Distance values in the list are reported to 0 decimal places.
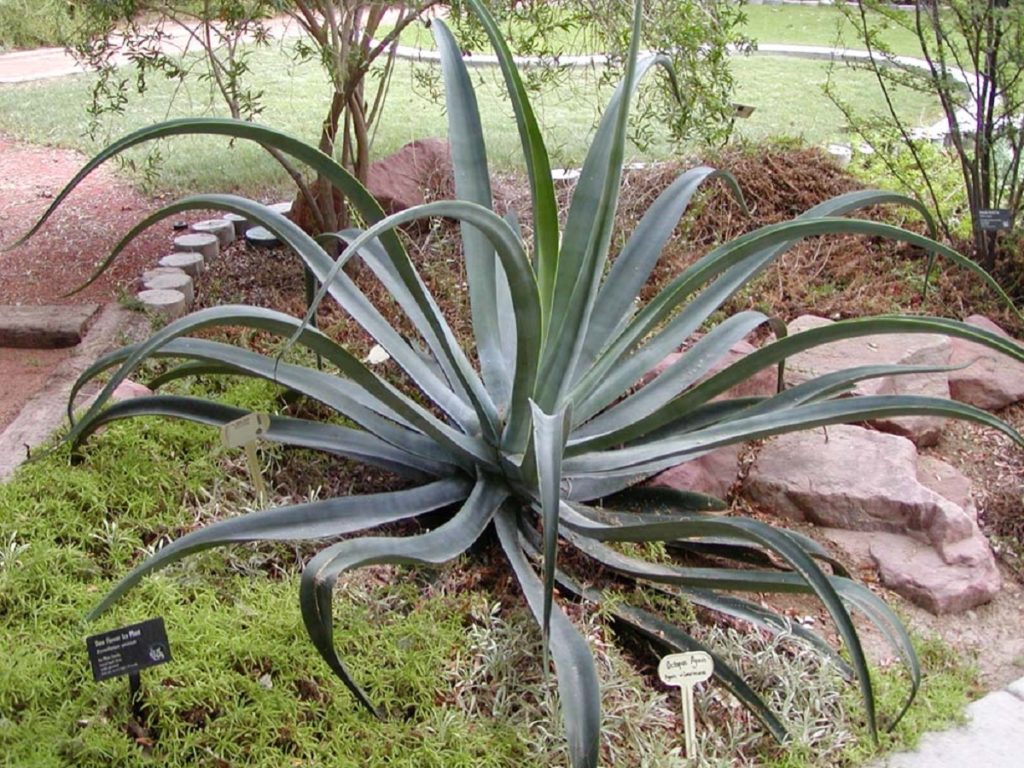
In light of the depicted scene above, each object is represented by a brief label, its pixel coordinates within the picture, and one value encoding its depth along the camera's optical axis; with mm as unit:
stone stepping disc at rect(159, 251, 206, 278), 3955
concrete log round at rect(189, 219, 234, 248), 4316
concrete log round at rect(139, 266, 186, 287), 3797
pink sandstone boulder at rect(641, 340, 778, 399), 3197
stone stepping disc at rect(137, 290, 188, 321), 3590
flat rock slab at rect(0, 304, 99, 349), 3527
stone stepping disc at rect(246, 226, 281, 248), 4258
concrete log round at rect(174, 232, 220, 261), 4121
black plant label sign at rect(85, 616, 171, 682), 1783
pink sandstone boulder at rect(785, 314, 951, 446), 3332
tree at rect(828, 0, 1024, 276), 3895
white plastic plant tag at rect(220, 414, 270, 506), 2266
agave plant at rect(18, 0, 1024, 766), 1985
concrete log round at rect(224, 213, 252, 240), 4484
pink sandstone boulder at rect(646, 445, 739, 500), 2781
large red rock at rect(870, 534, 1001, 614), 2691
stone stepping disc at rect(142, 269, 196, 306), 3750
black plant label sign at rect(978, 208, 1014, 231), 4051
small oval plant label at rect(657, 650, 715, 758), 1991
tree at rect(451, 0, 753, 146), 3293
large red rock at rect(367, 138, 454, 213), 4105
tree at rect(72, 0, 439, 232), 3176
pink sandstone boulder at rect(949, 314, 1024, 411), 3570
